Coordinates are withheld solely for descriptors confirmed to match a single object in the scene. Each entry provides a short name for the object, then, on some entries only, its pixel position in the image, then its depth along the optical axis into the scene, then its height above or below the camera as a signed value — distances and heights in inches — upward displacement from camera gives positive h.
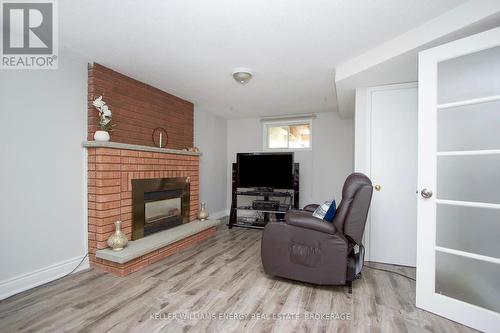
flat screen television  167.2 -3.3
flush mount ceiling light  102.0 +41.5
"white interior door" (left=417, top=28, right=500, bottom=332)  61.4 -4.3
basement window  190.8 +26.4
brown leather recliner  78.4 -27.3
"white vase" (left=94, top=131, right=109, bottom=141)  96.3 +12.3
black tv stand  168.7 -29.3
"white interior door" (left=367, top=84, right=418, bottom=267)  102.1 -3.2
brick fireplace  97.0 -7.2
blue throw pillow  87.7 -18.6
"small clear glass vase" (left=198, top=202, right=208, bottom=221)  150.0 -32.0
